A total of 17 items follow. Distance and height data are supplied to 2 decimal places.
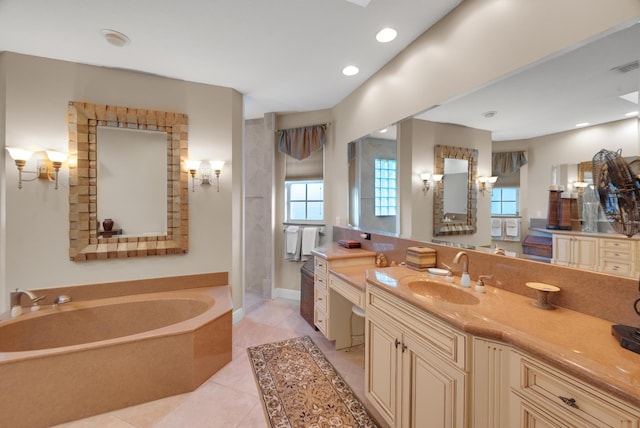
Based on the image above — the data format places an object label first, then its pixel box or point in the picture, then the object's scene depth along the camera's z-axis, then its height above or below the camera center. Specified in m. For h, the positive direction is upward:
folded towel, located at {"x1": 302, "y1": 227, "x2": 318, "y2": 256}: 3.62 -0.40
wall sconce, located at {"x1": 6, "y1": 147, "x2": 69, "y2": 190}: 2.20 +0.40
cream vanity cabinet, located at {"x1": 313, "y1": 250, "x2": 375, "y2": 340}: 2.45 -0.80
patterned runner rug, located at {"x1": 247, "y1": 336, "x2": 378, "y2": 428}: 1.69 -1.34
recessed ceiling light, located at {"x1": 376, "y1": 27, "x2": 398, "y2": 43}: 1.98 +1.36
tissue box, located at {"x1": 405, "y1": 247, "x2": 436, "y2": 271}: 1.85 -0.34
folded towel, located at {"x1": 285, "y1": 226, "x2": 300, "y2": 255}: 3.70 -0.41
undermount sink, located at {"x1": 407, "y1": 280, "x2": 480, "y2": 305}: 1.46 -0.47
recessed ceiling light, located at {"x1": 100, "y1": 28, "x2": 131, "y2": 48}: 1.98 +1.35
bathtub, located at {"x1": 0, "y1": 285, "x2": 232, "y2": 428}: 1.65 -1.06
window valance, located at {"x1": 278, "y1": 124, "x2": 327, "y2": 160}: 3.59 +0.98
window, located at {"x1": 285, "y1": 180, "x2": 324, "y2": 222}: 3.85 +0.15
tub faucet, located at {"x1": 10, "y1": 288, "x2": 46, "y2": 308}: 2.13 -0.72
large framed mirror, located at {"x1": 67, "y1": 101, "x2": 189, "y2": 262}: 2.44 +0.34
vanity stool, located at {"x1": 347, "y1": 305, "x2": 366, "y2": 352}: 2.48 -1.17
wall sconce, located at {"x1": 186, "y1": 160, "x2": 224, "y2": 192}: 2.82 +0.42
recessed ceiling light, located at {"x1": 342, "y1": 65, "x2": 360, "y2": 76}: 2.54 +1.40
